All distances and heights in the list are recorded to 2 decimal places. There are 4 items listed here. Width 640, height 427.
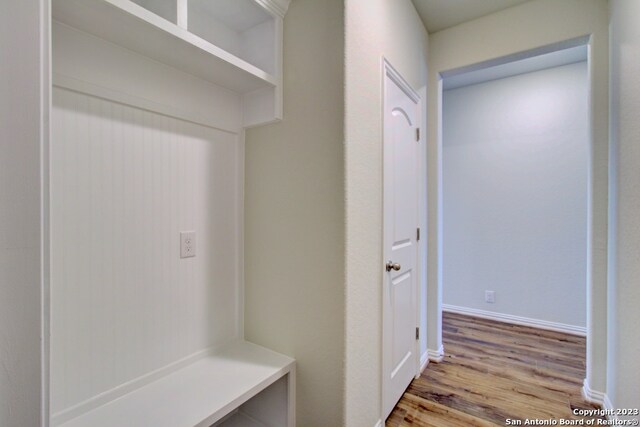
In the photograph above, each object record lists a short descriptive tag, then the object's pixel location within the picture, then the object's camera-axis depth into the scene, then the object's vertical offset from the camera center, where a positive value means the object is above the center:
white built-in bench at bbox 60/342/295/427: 1.09 -0.77
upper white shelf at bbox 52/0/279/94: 0.98 +0.68
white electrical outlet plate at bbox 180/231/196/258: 1.45 -0.16
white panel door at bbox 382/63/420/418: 1.70 -0.16
